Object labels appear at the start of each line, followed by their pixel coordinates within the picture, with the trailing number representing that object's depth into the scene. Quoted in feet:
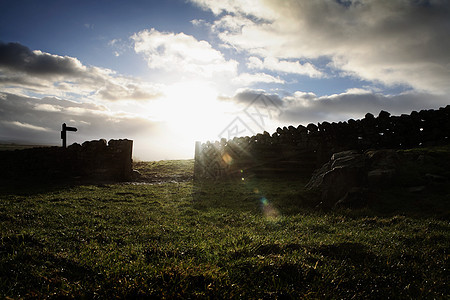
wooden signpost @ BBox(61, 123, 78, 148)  70.66
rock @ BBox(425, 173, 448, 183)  33.86
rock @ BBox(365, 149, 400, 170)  37.37
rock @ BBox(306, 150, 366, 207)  33.73
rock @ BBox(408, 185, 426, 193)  32.45
